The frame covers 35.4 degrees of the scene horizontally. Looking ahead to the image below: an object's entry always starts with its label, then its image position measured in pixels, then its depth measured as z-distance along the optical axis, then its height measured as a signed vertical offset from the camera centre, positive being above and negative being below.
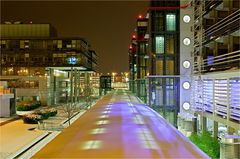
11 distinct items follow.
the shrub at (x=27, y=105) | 57.28 -3.15
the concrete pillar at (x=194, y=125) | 19.49 -2.03
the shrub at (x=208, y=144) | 14.53 -2.35
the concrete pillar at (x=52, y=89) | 72.75 -0.68
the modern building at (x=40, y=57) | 80.06 +6.21
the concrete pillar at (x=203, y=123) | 21.80 -2.17
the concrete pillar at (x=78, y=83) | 90.81 +0.65
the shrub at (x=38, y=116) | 39.88 -3.38
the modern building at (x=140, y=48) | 63.72 +6.64
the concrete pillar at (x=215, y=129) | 19.36 -2.21
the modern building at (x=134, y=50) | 84.06 +8.23
